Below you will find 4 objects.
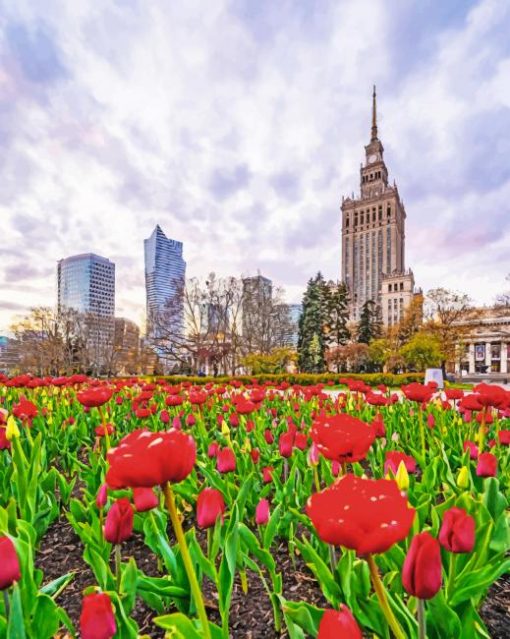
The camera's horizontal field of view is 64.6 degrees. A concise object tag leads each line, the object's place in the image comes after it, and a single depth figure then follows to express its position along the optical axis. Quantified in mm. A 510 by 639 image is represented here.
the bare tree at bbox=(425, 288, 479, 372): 29250
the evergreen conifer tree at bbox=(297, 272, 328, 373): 33125
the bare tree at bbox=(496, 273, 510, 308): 29922
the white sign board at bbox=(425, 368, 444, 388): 15102
